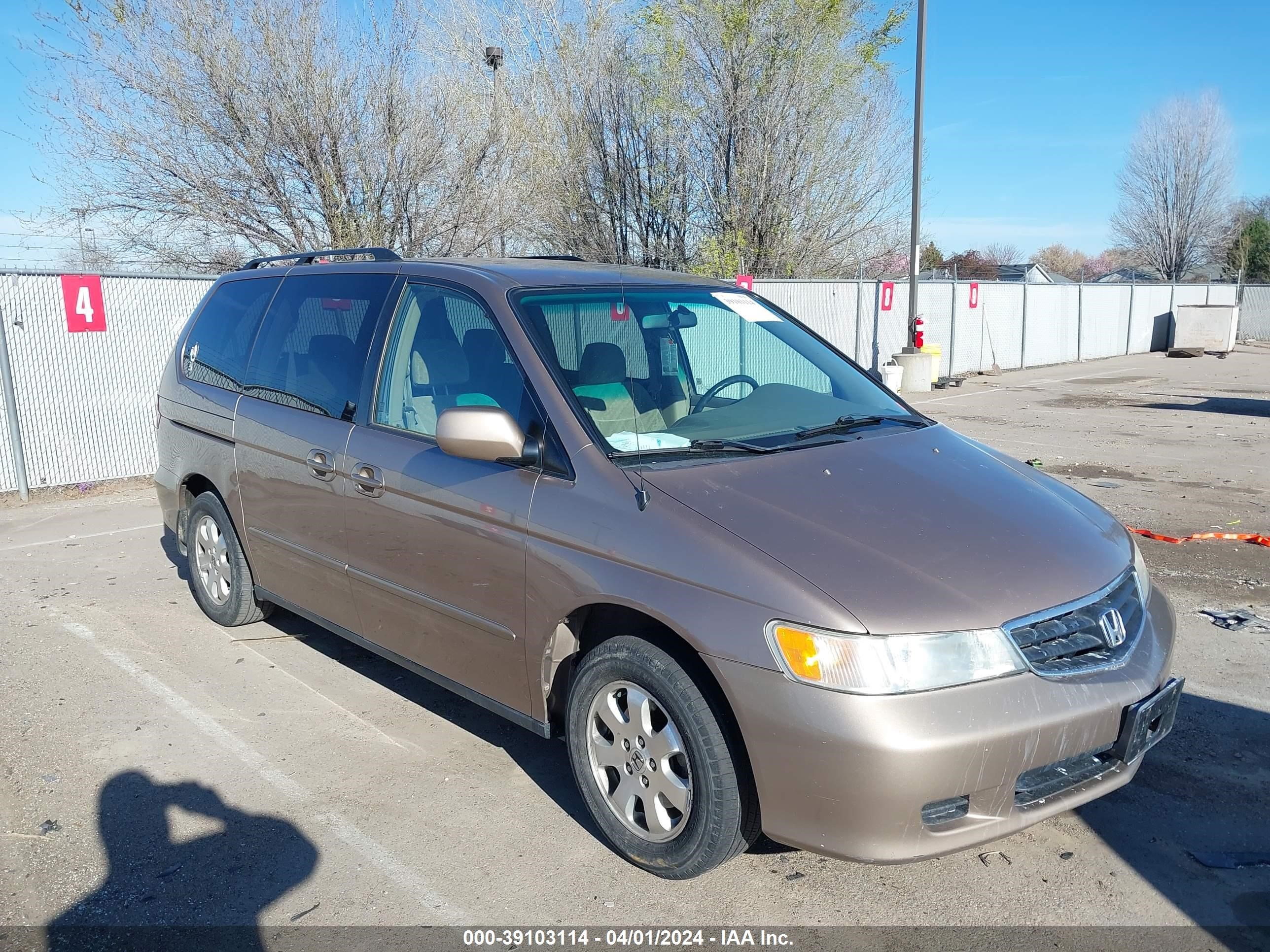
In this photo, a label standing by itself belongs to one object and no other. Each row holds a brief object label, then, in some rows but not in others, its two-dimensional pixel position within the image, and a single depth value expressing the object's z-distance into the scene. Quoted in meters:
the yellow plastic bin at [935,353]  19.69
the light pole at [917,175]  17.64
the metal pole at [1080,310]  26.78
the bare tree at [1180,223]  48.19
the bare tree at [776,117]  19.97
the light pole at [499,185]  16.20
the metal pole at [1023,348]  24.52
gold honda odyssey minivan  2.73
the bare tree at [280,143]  13.39
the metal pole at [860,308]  18.73
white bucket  17.92
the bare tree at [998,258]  71.56
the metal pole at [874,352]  19.41
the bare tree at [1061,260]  83.31
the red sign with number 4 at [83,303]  9.78
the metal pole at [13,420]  9.34
